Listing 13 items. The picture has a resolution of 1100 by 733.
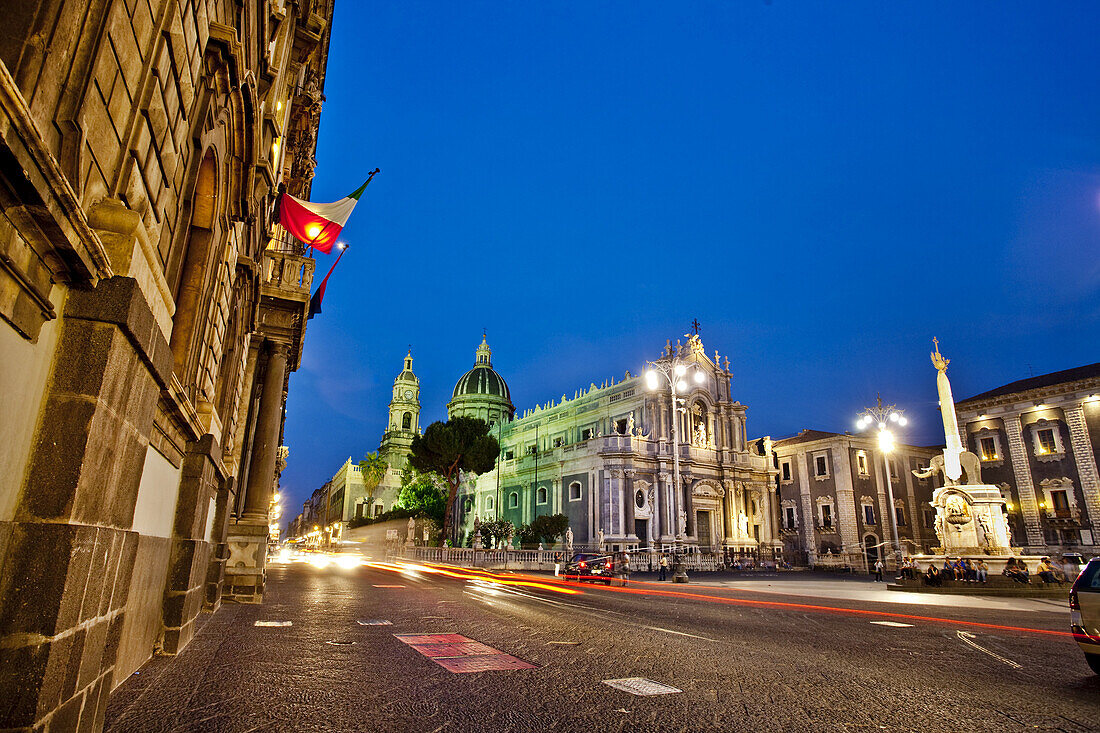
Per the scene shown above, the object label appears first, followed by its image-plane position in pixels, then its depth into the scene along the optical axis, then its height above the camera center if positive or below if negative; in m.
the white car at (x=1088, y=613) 6.00 -0.73
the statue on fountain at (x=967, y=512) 25.22 +1.07
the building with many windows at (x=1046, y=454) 42.91 +6.28
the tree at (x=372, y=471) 86.12 +8.14
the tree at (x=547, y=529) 47.81 +0.15
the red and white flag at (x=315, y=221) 12.31 +6.21
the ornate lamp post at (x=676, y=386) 27.93 +7.88
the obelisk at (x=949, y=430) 27.51 +4.93
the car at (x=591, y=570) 28.28 -1.80
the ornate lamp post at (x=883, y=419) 31.70 +6.21
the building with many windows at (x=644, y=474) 48.69 +5.11
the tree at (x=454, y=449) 51.75 +6.85
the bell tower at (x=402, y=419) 91.81 +17.49
